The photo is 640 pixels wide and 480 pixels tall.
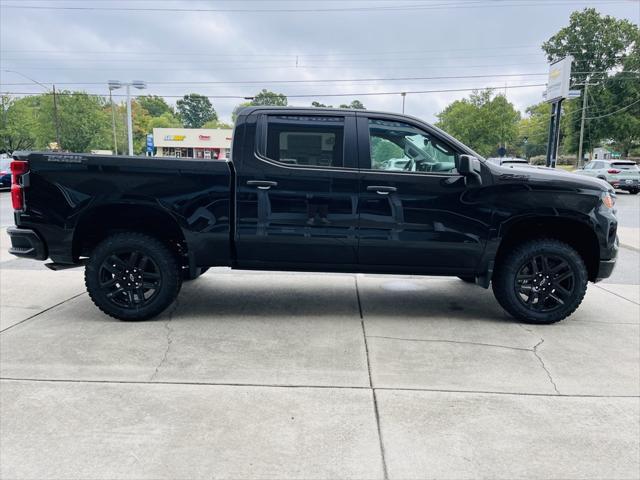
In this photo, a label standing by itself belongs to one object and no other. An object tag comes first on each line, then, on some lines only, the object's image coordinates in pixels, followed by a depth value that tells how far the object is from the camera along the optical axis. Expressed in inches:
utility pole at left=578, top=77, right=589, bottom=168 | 1893.7
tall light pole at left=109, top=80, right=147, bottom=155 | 1291.8
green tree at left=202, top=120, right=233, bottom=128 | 5354.3
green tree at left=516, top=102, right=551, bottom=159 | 3267.5
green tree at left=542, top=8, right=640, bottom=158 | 1930.4
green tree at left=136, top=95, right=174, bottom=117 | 5841.5
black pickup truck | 181.5
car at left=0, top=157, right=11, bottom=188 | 913.9
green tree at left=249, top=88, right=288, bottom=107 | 3165.6
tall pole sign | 947.1
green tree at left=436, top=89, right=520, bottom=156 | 2299.5
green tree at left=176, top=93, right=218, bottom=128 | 6205.7
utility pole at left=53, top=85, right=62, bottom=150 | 1995.2
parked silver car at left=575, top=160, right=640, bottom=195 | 1010.1
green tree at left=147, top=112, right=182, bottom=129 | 4254.4
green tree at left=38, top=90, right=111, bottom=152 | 2321.6
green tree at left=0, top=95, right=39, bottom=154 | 1844.2
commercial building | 2600.9
